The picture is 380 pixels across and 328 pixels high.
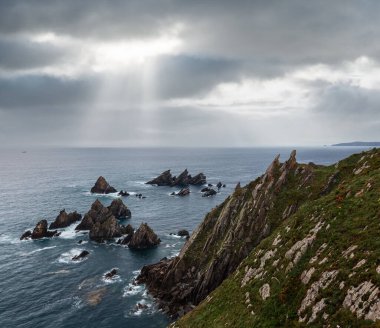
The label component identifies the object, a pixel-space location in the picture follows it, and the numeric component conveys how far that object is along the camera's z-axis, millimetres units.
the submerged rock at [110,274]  78344
